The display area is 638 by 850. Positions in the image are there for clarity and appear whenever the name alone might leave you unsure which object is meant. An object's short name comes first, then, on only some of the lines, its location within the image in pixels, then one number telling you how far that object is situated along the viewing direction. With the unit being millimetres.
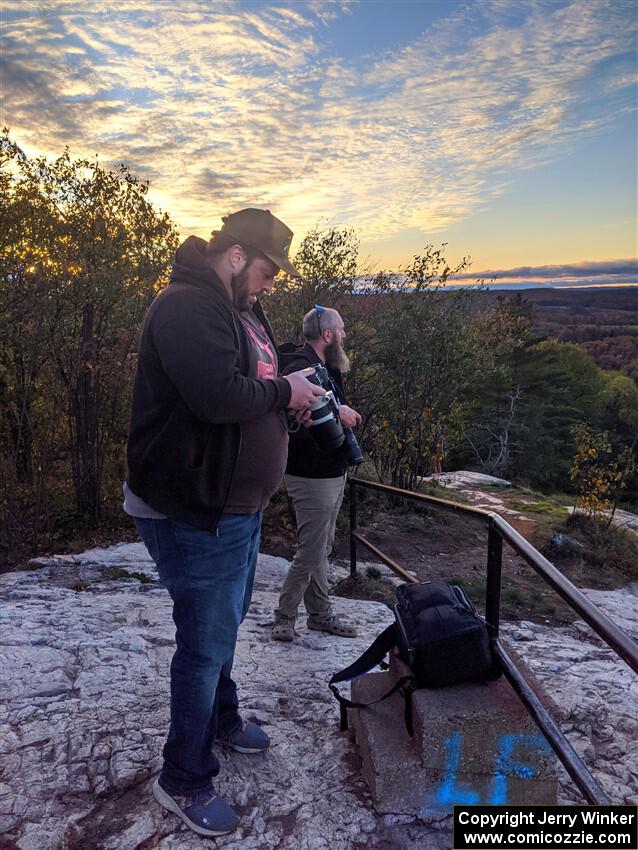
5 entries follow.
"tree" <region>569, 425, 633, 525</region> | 10117
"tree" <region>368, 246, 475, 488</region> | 8258
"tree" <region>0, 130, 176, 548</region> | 5957
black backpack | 2191
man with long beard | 3422
